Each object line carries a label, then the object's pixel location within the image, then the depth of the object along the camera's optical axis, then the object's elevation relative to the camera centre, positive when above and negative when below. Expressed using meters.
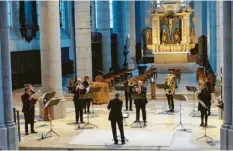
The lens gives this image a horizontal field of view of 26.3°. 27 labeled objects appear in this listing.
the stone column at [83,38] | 25.47 +0.29
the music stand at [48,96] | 17.55 -1.81
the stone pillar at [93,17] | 44.28 +2.39
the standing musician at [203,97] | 16.59 -1.88
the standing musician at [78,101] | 18.09 -2.08
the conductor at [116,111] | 14.36 -1.96
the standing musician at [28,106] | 16.50 -2.04
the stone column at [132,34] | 43.12 +0.77
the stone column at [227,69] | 13.27 -0.75
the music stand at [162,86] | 19.14 -1.69
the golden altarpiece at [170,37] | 38.41 +0.36
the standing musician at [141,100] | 17.04 -1.99
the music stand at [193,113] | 18.02 -2.91
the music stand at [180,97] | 16.33 -1.83
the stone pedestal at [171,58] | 38.72 -1.24
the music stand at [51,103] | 16.05 -1.90
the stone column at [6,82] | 13.80 -1.02
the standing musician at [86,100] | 19.45 -2.23
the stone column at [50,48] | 19.03 -0.14
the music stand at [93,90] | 18.47 -1.72
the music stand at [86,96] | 16.74 -1.75
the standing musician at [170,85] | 19.81 -1.72
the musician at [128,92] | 20.17 -2.09
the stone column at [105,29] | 34.19 +0.99
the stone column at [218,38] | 23.57 +0.16
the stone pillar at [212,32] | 31.38 +0.60
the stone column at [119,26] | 42.44 +1.49
